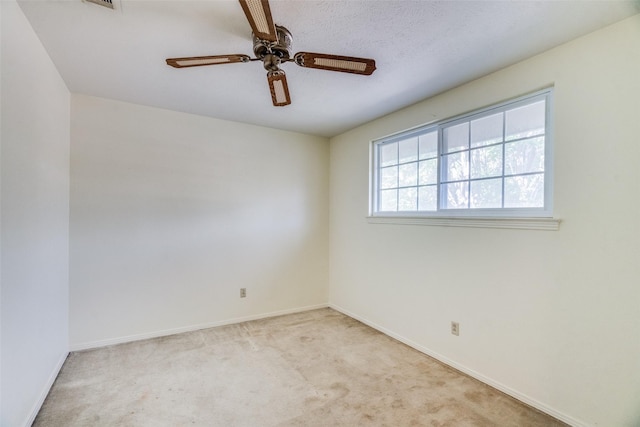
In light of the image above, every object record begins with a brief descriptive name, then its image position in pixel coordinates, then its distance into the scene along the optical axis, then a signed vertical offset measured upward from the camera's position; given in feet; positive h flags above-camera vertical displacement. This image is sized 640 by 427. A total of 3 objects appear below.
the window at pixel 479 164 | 6.70 +1.33
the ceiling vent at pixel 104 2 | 4.97 +3.54
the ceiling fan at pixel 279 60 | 5.09 +2.72
